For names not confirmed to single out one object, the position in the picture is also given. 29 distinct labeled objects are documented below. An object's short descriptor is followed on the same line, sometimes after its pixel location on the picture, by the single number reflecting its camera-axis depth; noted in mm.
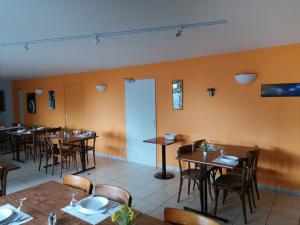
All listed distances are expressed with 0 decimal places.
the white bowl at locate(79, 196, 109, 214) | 1553
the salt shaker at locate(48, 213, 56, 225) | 1352
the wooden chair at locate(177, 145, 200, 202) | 3228
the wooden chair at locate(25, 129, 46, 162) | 5781
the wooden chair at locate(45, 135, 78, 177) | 4680
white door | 5047
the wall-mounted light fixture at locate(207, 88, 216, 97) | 4160
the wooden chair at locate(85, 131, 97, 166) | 5109
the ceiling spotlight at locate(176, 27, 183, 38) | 2738
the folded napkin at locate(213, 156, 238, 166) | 2796
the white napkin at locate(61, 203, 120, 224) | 1458
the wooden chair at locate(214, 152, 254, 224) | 2820
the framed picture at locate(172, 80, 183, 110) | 4582
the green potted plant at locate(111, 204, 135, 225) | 1212
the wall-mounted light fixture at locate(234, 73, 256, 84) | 3689
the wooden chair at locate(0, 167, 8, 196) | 2442
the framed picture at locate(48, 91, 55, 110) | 7195
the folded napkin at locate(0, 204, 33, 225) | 1431
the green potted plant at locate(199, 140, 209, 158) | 3129
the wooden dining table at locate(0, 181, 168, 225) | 1449
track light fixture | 2669
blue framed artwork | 3426
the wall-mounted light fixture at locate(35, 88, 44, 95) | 7431
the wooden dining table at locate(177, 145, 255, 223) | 2892
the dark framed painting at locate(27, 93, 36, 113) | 7957
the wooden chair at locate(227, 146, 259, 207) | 3071
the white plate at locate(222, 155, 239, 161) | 2988
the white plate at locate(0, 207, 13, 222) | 1467
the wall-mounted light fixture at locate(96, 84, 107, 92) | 5716
